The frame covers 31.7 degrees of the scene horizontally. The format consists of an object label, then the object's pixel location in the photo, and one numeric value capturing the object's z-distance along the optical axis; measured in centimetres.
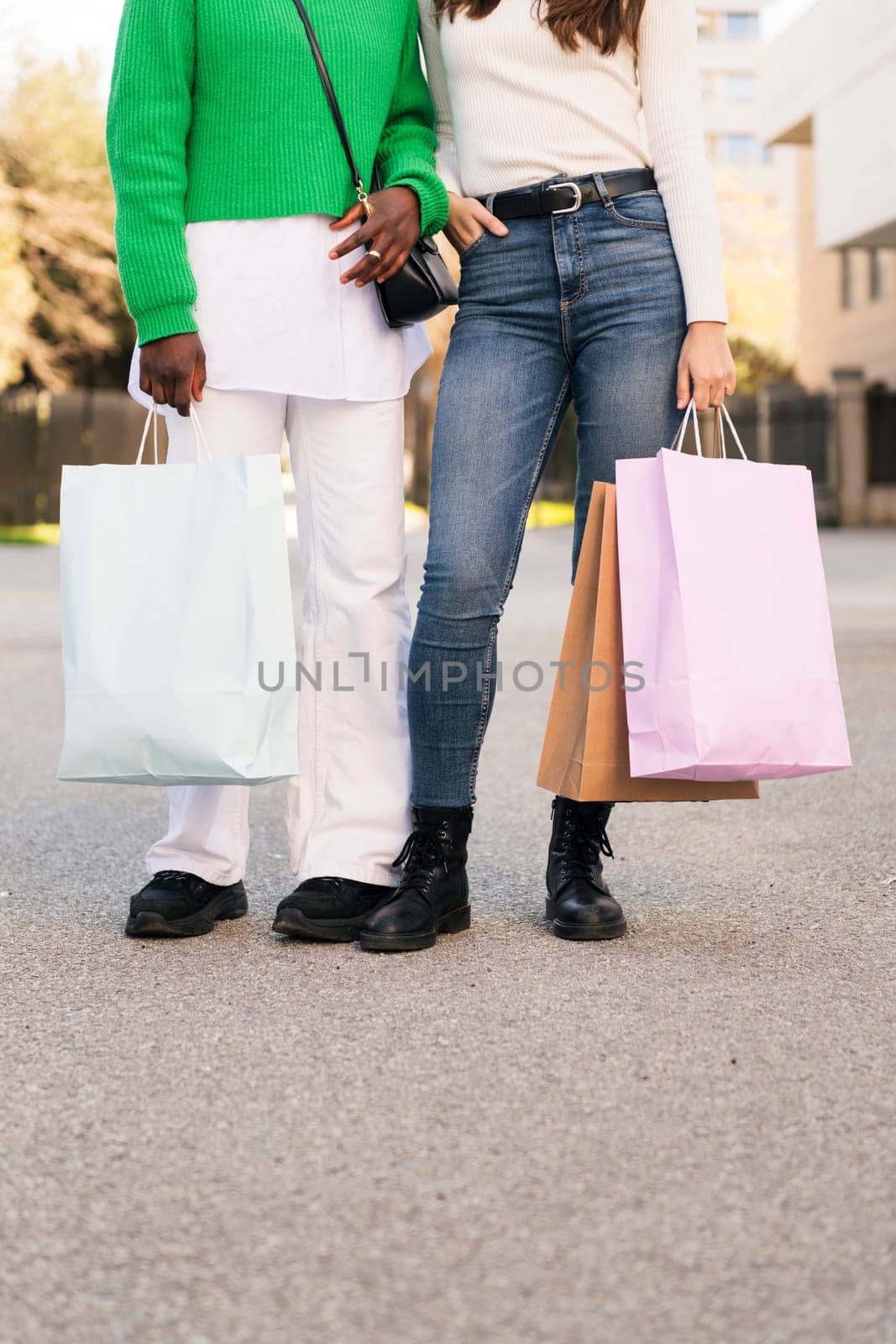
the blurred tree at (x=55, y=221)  2145
